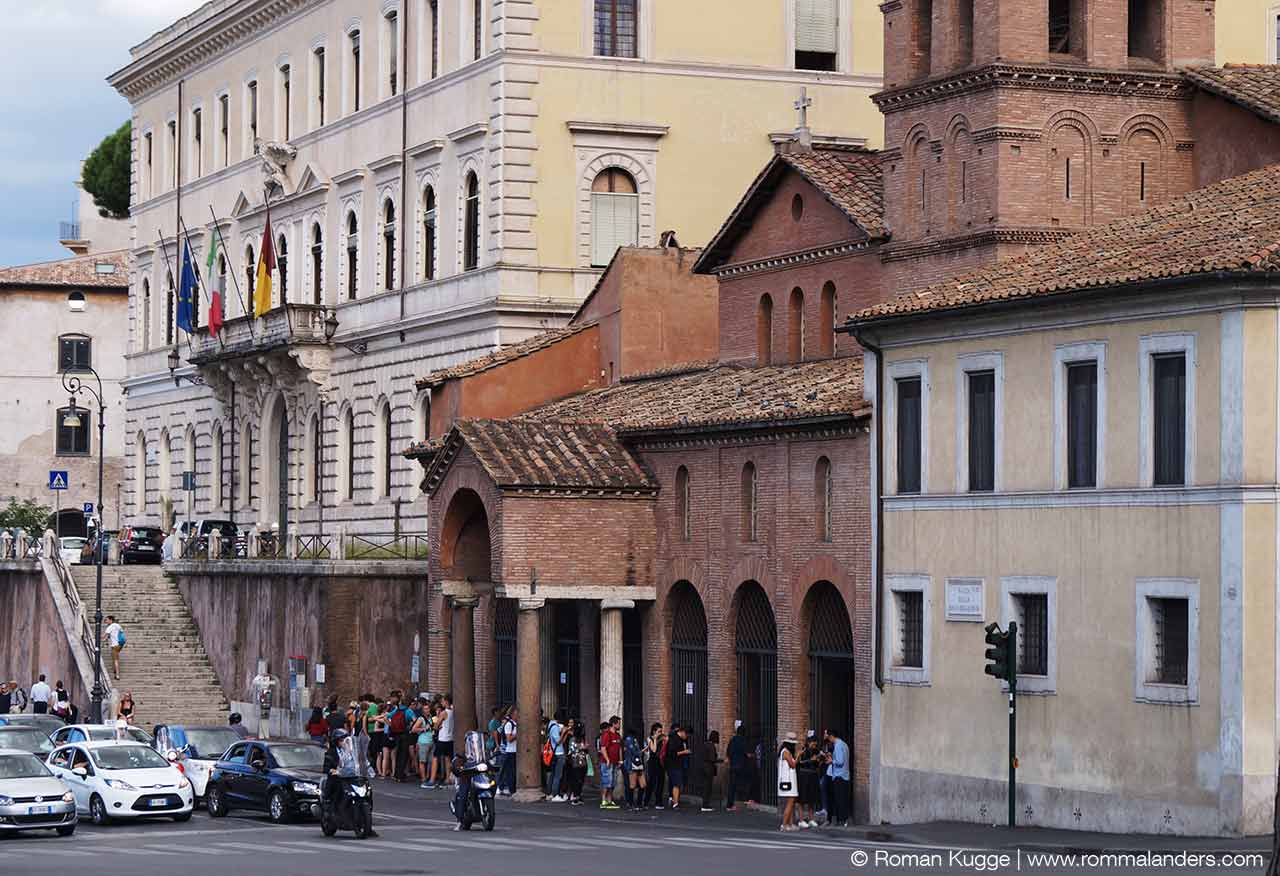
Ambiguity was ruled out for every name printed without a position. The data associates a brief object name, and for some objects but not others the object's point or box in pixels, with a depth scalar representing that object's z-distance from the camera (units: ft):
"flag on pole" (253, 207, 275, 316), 243.09
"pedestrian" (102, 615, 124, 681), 209.67
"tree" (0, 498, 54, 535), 343.81
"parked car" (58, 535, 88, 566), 238.25
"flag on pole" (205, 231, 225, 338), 258.98
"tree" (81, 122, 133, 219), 364.17
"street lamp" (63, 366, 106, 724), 197.62
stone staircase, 208.54
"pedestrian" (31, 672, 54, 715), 204.74
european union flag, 261.44
